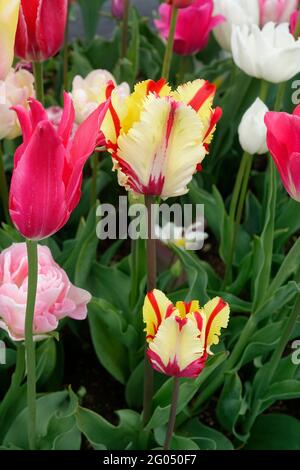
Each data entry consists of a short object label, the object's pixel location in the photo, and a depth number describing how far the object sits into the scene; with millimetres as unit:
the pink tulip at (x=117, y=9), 1432
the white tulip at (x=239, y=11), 1148
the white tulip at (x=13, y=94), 1015
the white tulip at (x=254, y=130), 1026
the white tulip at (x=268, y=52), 1032
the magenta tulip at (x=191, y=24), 1224
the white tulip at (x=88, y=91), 1110
